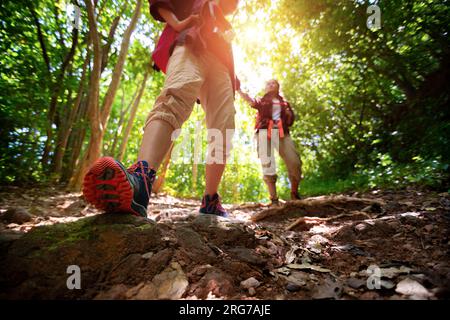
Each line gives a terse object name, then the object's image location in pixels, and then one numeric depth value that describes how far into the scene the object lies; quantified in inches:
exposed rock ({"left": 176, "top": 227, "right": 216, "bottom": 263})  46.1
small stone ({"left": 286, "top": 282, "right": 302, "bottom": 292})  39.5
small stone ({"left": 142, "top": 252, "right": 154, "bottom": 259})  42.0
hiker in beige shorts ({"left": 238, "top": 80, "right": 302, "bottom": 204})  158.2
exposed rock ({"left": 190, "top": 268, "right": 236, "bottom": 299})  36.5
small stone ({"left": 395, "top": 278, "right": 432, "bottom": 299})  34.0
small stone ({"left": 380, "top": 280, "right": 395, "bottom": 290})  36.5
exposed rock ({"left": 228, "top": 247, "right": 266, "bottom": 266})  46.6
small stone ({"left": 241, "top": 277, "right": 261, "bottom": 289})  39.4
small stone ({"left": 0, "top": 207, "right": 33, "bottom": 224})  64.2
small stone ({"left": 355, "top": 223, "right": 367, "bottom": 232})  66.3
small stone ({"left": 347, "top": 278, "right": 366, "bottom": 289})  38.2
